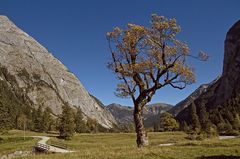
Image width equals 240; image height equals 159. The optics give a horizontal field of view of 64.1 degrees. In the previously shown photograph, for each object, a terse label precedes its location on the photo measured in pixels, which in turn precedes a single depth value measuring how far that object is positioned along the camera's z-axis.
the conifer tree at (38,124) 109.15
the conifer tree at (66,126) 73.68
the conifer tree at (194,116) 100.54
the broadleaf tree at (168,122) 97.41
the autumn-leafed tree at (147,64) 17.76
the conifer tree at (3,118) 63.34
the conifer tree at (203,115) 108.49
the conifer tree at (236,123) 76.79
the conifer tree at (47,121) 110.64
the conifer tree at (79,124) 124.76
